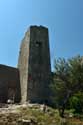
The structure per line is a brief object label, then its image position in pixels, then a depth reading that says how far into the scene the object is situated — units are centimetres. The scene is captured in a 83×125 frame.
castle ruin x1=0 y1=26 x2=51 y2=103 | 1079
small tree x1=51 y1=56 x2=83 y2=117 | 811
